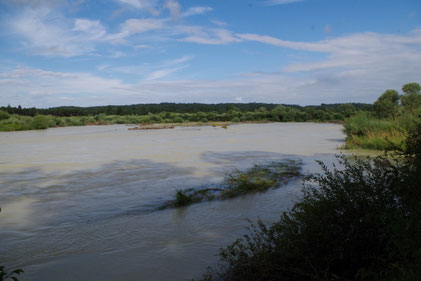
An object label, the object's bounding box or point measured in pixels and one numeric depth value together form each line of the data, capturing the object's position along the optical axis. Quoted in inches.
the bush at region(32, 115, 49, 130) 1592.0
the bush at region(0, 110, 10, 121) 1742.1
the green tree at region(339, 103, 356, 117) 2483.3
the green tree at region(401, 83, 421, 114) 1146.0
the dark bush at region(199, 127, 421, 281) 111.8
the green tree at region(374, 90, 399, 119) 1132.6
